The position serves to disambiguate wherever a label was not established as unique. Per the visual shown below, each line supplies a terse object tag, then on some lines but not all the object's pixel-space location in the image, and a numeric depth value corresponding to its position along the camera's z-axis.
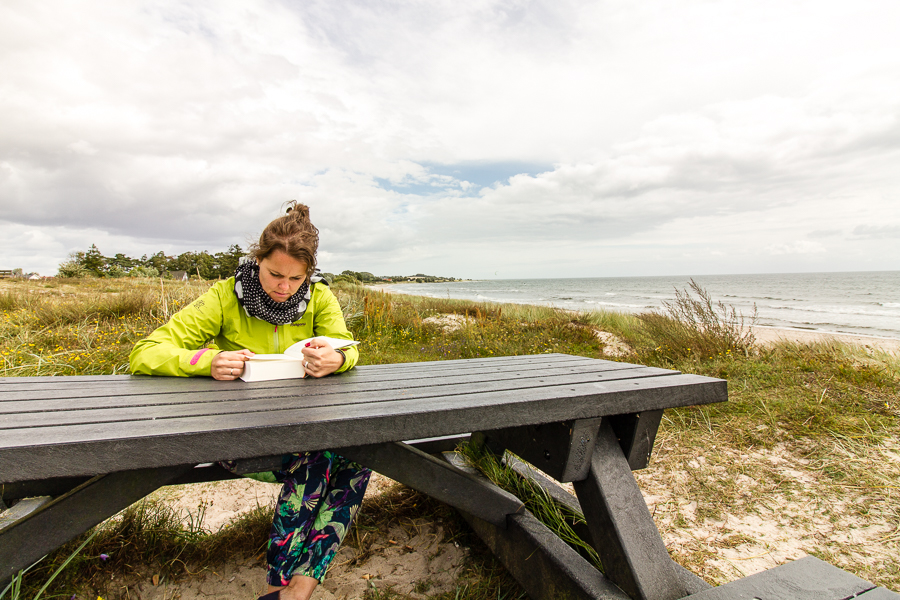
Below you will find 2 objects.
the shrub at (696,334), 4.96
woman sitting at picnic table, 1.55
